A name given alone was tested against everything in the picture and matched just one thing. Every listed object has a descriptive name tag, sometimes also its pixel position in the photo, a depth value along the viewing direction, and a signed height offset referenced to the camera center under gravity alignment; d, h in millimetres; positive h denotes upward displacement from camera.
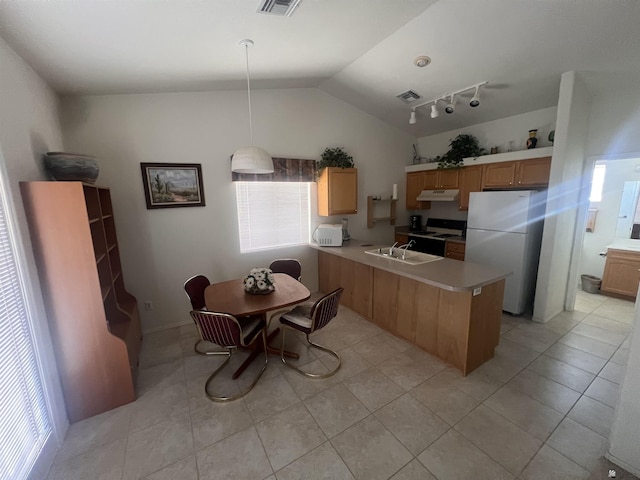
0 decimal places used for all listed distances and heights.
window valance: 3377 +324
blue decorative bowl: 1933 +260
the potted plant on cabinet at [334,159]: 3850 +534
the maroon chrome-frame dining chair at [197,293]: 2611 -981
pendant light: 2127 +310
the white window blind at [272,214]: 3570 -252
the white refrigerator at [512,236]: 3158 -568
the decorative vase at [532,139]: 3363 +666
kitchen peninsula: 2248 -1108
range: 4277 -718
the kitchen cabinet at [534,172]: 3223 +243
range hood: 4121 -36
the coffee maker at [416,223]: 5008 -568
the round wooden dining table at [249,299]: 2170 -922
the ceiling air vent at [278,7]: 1704 +1275
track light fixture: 3049 +1233
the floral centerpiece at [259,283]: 2439 -809
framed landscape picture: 2918 +158
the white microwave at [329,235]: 3838 -587
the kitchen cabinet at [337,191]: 3855 +61
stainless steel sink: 2926 -747
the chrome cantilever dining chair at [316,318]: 2215 -1146
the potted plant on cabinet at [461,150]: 3980 +644
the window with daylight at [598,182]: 4082 +110
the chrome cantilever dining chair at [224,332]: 1947 -1087
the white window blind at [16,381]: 1313 -999
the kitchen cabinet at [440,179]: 4168 +229
